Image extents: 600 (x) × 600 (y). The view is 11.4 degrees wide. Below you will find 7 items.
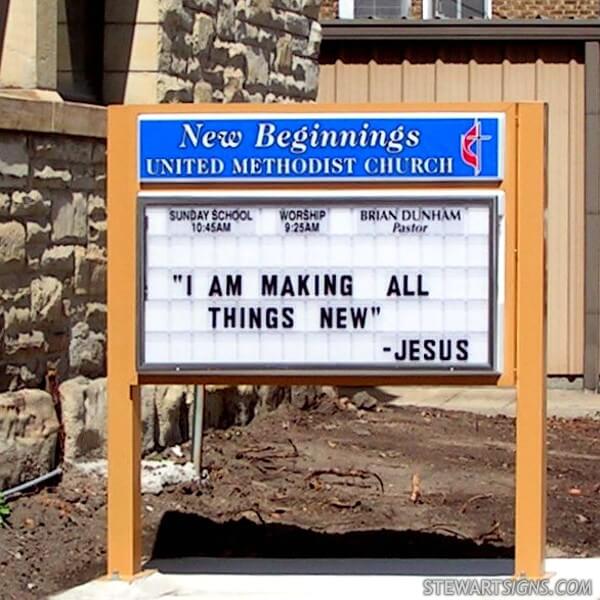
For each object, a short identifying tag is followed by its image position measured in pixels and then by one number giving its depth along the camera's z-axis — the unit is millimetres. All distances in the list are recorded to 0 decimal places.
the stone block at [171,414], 19326
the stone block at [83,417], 17573
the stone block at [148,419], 18858
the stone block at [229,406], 20567
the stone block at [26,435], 16346
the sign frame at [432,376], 13643
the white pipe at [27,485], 16171
